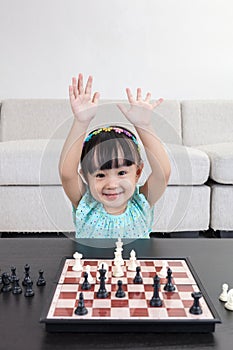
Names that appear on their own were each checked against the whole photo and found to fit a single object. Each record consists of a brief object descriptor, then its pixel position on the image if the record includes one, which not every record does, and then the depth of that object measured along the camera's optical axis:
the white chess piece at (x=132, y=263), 0.91
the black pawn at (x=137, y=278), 0.83
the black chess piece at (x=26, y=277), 0.83
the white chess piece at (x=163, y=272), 0.87
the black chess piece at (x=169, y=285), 0.79
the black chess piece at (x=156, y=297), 0.72
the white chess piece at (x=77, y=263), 0.90
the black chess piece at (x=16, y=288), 0.80
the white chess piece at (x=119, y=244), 1.02
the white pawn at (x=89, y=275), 0.83
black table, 0.63
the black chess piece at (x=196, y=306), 0.69
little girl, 1.09
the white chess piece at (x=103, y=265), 0.88
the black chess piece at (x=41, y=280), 0.84
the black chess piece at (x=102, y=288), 0.76
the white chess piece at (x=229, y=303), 0.74
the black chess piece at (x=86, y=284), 0.80
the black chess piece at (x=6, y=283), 0.82
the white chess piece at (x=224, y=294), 0.77
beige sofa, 1.19
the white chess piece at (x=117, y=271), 0.87
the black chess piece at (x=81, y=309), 0.69
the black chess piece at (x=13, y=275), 0.83
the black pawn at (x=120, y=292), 0.76
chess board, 0.67
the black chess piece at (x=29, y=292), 0.79
